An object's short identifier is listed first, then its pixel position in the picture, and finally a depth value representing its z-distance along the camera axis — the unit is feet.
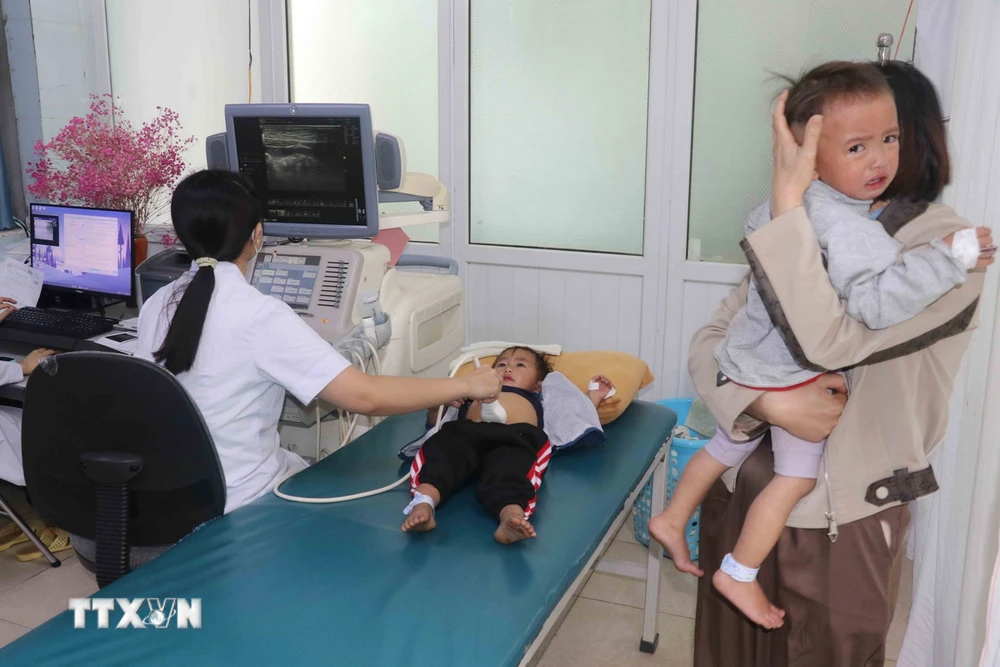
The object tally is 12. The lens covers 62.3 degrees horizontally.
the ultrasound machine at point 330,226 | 7.22
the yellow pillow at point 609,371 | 7.20
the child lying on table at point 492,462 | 5.19
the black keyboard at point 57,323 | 8.29
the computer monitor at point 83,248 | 9.17
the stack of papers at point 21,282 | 9.21
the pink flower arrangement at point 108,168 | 9.64
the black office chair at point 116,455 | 4.74
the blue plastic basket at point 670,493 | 8.53
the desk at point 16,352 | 7.16
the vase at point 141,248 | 9.68
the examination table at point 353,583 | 4.02
